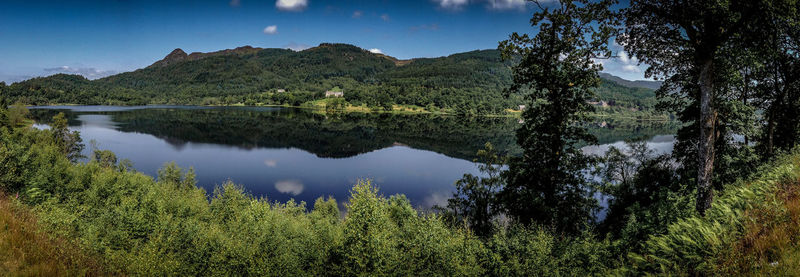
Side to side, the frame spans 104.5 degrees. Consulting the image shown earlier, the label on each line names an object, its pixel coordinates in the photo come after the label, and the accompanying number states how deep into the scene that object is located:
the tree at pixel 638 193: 16.11
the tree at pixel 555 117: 17.48
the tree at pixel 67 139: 73.24
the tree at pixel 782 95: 19.38
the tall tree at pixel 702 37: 10.59
